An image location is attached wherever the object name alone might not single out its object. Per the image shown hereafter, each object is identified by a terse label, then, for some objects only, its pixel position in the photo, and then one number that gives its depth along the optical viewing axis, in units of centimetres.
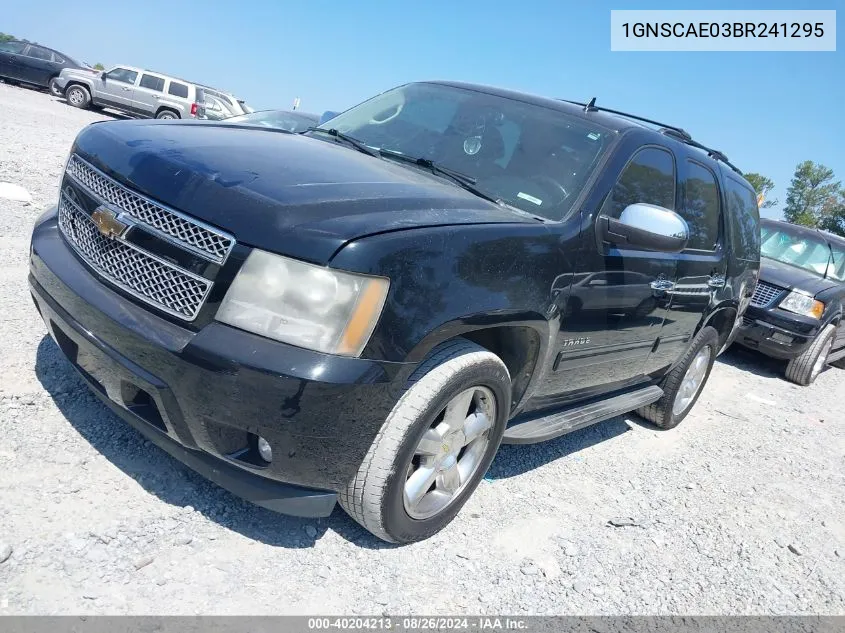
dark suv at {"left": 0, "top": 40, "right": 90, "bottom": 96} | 2166
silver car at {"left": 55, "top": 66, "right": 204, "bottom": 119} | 2062
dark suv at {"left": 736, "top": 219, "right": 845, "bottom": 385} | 736
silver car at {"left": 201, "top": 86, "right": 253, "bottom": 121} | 2075
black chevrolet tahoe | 212
